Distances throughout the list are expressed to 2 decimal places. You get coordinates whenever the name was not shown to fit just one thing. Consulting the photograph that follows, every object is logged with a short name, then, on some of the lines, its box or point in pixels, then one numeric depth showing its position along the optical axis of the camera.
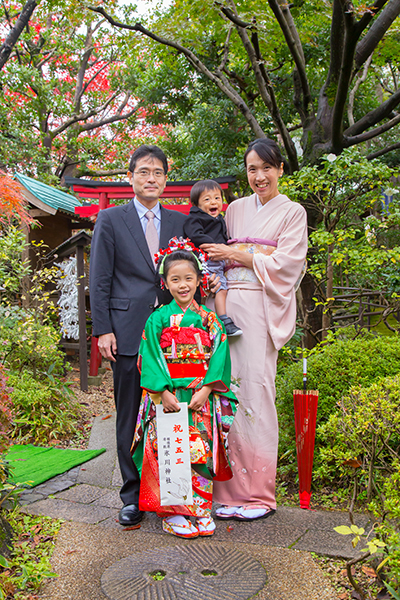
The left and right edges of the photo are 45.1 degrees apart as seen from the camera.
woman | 3.33
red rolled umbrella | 3.33
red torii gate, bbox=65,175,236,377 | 8.28
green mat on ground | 4.05
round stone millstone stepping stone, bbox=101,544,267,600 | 2.36
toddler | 3.47
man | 3.30
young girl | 3.04
